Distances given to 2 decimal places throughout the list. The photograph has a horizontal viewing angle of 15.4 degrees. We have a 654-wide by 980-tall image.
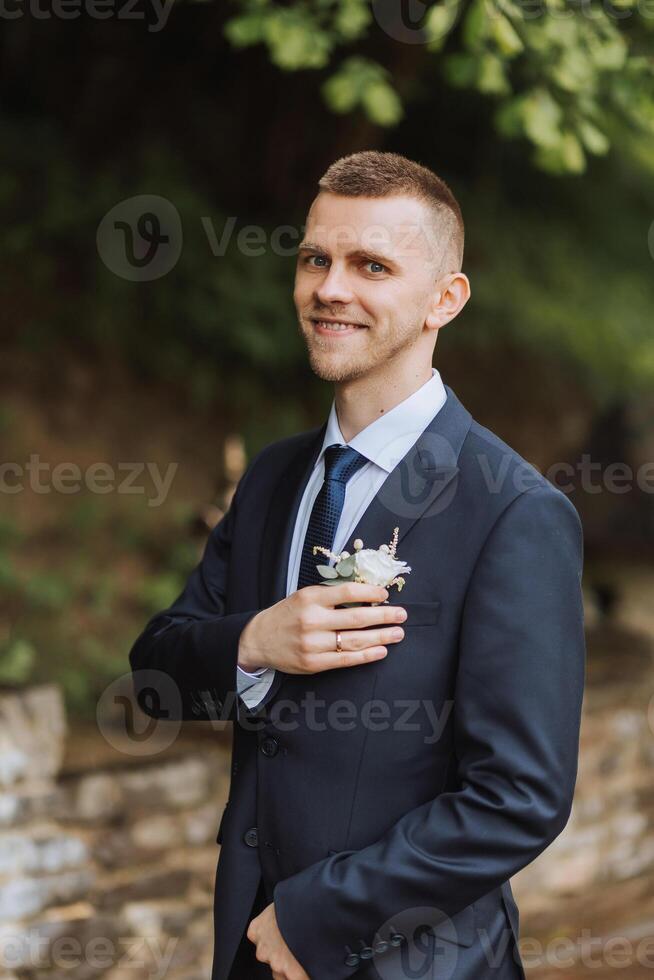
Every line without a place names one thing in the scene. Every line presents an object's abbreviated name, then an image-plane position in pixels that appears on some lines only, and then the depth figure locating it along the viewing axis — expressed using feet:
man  6.87
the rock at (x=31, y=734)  10.81
